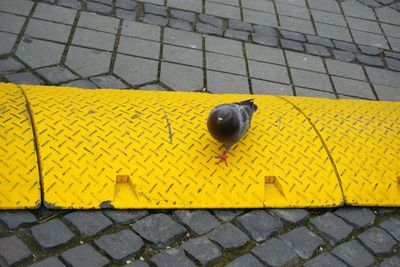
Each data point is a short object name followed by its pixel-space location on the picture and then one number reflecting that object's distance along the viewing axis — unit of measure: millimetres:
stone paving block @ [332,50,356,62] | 4792
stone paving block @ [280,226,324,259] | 2750
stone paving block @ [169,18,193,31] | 4734
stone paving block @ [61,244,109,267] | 2441
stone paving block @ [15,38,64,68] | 3889
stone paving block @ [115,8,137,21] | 4707
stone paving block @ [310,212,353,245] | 2877
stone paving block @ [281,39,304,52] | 4785
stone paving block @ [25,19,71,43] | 4188
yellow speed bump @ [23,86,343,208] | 2783
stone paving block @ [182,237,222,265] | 2588
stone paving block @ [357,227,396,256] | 2852
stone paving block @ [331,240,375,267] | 2750
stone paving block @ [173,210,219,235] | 2756
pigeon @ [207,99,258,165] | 2828
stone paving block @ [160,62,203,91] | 4004
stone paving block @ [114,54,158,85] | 3979
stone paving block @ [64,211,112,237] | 2625
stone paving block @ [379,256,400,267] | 2763
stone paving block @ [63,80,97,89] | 3771
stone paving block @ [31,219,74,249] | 2510
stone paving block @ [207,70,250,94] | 4051
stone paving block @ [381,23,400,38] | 5430
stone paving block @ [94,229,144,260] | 2536
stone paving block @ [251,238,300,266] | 2652
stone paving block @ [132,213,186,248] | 2650
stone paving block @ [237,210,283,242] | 2801
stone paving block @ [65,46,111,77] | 3951
